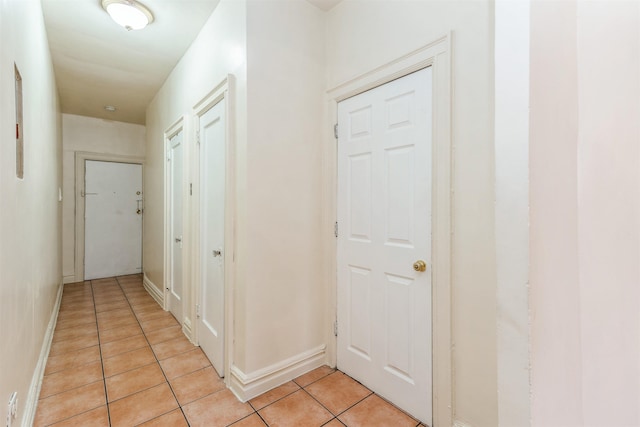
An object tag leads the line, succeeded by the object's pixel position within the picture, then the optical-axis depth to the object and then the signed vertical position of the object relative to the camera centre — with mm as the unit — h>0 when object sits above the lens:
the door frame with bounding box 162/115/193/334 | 2762 -65
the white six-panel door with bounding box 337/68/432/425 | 1626 -170
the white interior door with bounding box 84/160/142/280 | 4770 -116
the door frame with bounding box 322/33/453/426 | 1487 -22
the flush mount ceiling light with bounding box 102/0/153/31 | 2107 +1484
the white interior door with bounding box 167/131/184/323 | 2965 -91
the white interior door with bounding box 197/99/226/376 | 2125 -159
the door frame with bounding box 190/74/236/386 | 1977 -31
